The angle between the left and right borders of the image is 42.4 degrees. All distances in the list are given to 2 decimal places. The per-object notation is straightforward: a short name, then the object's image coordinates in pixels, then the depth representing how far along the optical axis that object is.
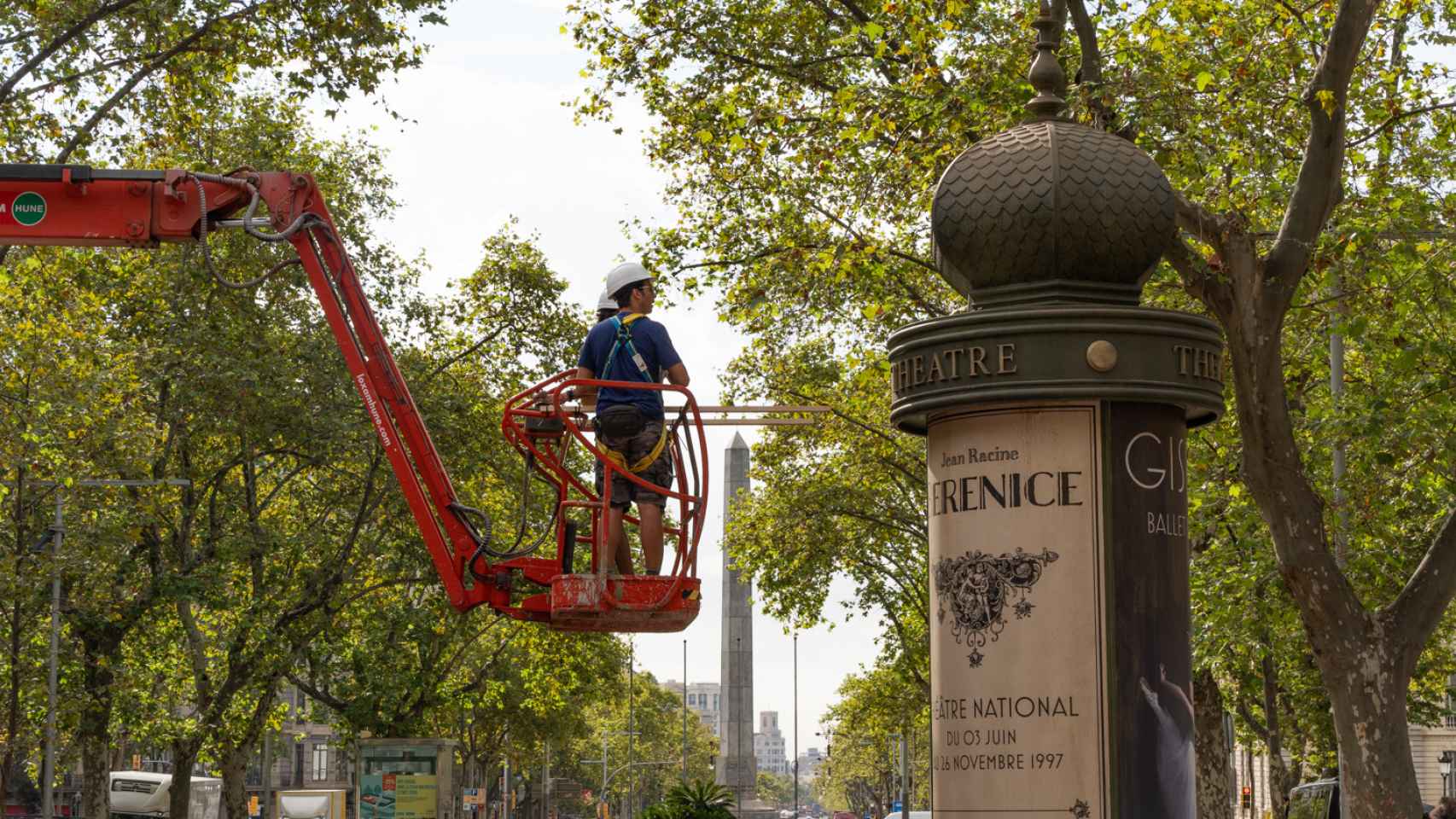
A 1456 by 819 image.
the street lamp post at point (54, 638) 26.45
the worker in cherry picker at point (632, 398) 9.75
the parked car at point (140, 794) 60.41
